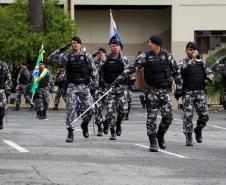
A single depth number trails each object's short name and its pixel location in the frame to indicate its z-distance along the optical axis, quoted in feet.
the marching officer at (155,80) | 46.68
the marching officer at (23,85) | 107.24
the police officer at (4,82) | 61.46
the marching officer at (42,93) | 86.60
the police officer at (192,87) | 51.08
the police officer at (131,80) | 57.79
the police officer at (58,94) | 106.63
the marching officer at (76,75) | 52.24
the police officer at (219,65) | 50.98
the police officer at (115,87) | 54.75
